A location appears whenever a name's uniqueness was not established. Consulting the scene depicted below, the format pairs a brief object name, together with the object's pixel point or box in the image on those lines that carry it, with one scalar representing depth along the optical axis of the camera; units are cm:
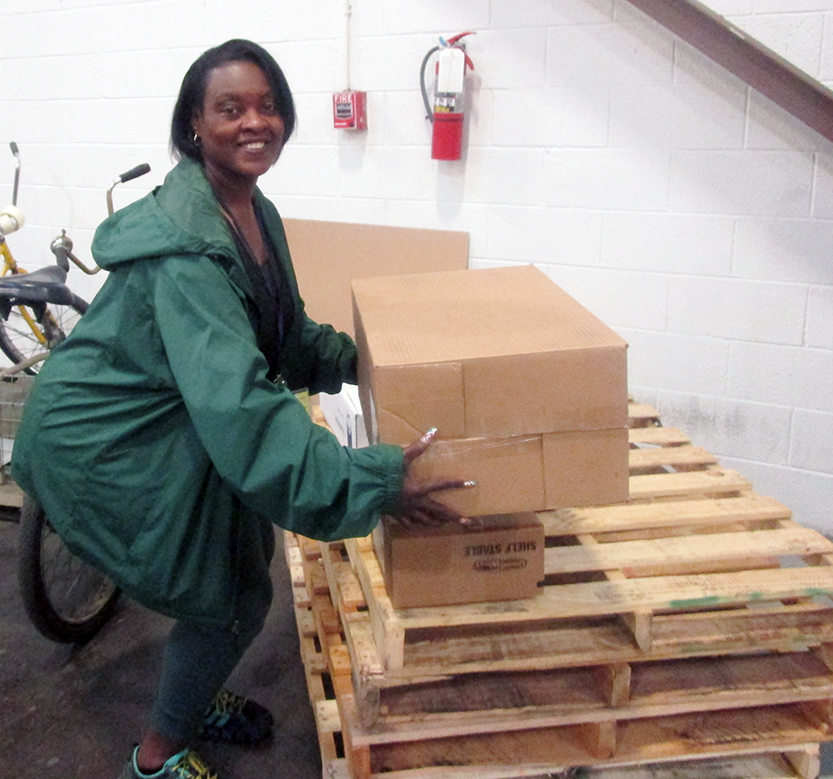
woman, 122
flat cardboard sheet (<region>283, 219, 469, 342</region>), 291
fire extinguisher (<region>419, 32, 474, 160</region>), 259
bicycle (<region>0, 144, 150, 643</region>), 217
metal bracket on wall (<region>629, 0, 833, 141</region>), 223
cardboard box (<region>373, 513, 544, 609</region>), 134
